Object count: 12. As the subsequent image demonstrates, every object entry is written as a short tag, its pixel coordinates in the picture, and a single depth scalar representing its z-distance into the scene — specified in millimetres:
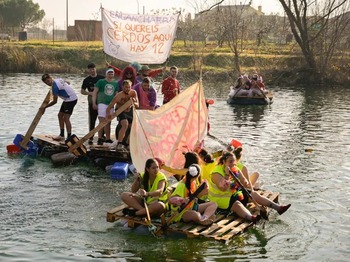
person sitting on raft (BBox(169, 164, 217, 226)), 10320
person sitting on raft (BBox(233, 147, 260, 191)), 11711
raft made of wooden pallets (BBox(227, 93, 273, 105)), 28875
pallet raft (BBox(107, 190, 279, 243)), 9992
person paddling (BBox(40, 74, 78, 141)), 16312
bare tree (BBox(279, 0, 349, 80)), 42812
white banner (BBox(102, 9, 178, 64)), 18047
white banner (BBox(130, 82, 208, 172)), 11836
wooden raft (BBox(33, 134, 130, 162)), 15305
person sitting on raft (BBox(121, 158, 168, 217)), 10461
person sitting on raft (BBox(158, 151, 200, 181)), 11172
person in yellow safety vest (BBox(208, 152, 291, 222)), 10922
